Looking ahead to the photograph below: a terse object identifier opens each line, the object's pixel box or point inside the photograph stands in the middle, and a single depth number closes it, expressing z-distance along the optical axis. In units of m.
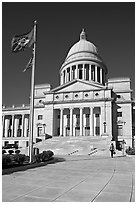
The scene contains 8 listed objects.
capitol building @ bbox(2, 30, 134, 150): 55.41
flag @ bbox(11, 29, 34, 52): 19.50
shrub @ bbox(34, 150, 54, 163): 19.05
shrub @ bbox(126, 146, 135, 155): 32.28
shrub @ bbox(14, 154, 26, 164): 16.50
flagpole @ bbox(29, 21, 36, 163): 18.35
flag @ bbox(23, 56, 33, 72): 20.48
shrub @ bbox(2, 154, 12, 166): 14.66
